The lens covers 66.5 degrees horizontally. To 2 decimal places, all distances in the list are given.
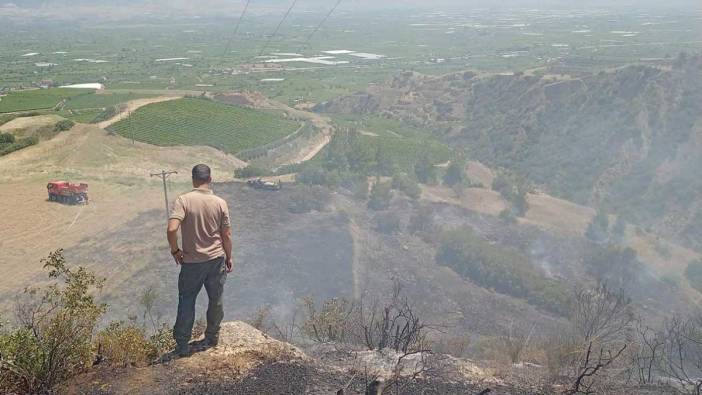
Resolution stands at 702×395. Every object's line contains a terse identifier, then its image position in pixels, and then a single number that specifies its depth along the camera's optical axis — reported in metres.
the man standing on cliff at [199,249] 6.13
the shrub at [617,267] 32.59
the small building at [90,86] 77.96
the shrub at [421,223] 35.81
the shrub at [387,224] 35.31
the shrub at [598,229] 39.63
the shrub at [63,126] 38.16
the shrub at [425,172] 48.38
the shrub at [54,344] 5.43
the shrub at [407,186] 41.59
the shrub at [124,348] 6.33
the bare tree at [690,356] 15.81
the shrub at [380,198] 38.59
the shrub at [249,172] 38.62
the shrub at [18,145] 33.66
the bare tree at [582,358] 7.11
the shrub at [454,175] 48.88
